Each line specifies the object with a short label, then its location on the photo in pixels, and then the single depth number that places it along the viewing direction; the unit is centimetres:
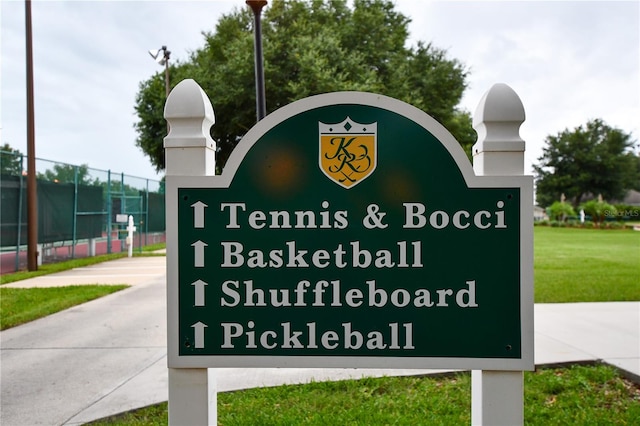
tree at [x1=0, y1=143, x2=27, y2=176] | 1129
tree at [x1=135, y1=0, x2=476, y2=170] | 2005
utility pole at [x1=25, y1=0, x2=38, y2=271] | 1145
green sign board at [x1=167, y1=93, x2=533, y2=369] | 194
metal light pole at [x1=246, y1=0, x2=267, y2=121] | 911
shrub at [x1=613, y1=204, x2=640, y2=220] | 4144
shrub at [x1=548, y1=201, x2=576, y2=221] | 4753
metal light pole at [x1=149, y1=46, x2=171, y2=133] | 1931
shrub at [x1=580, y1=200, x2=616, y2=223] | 3812
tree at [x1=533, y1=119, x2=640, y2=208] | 6412
